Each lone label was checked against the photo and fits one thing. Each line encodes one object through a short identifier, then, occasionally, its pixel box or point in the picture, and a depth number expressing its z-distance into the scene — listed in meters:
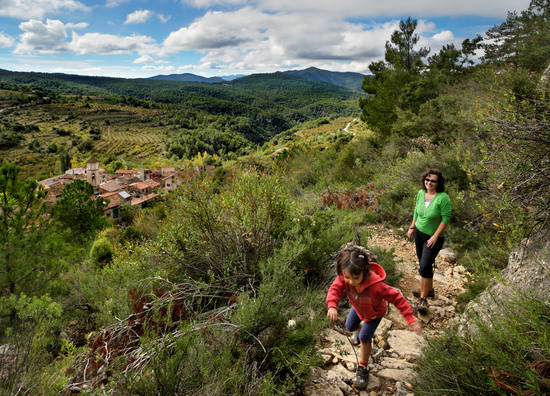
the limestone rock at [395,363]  2.36
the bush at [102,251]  11.76
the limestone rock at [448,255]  4.36
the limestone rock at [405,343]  2.53
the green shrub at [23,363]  1.56
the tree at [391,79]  14.52
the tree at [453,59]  20.02
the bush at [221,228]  3.28
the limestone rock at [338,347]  2.48
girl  2.07
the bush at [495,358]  1.32
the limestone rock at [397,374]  2.20
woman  3.04
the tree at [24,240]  5.14
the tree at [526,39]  12.56
